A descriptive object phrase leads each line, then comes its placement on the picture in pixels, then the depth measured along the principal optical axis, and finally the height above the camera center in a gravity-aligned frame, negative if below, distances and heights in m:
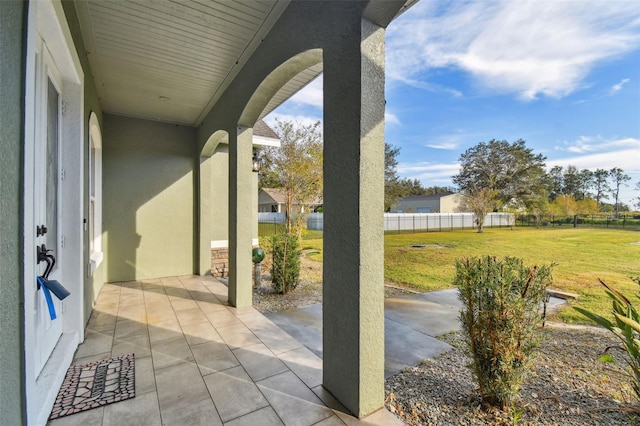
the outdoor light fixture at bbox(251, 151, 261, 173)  6.33 +1.12
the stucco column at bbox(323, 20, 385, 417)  1.96 +0.03
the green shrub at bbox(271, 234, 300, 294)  5.37 -0.92
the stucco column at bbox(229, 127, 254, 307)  4.23 +0.04
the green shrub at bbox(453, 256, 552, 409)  2.01 -0.79
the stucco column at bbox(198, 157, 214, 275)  6.20 +0.06
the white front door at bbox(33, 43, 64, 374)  2.18 +0.30
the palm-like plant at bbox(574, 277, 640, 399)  1.78 -0.70
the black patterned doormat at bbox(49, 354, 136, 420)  2.15 -1.43
